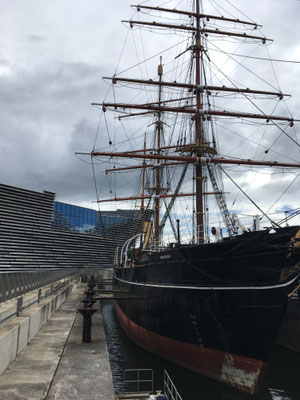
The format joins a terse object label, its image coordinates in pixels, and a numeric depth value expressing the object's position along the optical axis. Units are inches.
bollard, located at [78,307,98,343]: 348.8
